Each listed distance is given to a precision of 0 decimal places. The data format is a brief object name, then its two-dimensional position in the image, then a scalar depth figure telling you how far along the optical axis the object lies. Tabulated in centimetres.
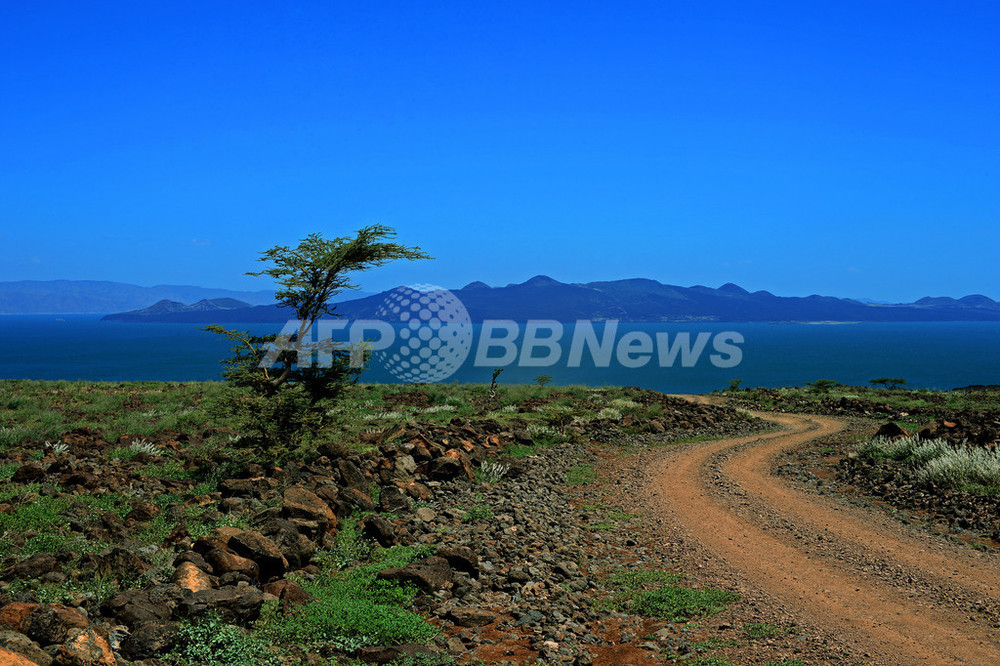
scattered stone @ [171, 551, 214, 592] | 722
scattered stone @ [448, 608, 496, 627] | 772
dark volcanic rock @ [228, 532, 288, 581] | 820
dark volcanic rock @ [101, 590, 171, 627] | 631
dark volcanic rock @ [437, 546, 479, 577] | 927
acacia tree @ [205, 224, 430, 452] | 1495
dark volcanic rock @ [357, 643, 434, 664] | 649
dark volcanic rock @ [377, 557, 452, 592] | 843
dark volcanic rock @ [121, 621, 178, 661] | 589
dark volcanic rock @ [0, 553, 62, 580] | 738
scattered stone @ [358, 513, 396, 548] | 1027
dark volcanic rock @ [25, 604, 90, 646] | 557
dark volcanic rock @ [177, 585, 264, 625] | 659
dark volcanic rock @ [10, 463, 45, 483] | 1273
